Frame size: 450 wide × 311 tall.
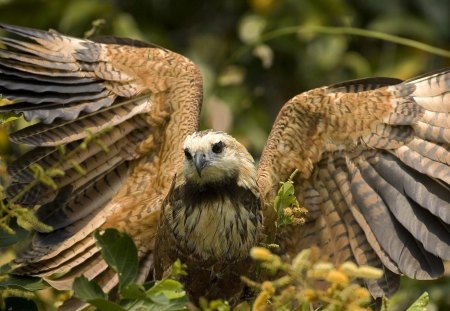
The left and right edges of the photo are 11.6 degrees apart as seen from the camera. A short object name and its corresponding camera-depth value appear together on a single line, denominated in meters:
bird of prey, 9.12
